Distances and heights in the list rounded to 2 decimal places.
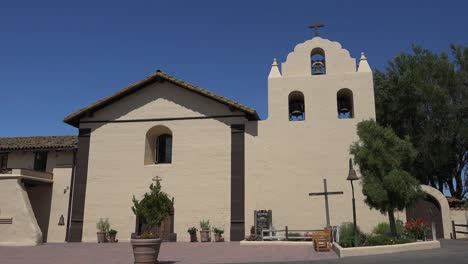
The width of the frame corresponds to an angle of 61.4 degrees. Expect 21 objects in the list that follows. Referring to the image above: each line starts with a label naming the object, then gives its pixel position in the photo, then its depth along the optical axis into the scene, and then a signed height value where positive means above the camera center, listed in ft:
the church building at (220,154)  70.64 +11.56
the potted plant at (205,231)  69.67 -2.55
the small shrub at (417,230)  57.16 -1.92
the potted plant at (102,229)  72.54 -2.33
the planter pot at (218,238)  69.72 -3.75
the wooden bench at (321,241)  50.44 -3.08
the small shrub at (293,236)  63.57 -3.14
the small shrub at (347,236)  50.39 -2.66
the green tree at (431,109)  94.38 +26.09
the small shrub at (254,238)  63.98 -3.44
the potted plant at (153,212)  41.68 +0.49
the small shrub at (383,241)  49.26 -3.00
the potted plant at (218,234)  69.67 -3.15
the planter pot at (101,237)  72.54 -3.74
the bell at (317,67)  75.05 +27.98
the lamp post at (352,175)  51.80 +5.35
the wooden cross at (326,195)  68.80 +3.59
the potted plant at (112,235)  72.33 -3.39
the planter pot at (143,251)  40.47 -3.49
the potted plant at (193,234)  70.54 -3.10
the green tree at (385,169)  53.72 +6.59
